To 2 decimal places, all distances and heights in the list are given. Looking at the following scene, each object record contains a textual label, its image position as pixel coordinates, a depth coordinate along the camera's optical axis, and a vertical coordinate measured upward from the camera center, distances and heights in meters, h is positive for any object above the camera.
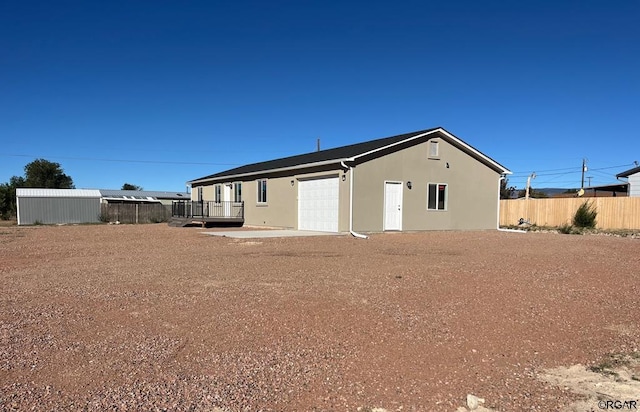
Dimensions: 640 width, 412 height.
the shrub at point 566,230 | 18.71 -1.39
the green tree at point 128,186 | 80.88 +1.73
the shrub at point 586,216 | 21.33 -0.86
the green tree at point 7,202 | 38.94 -0.67
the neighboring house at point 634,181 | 27.98 +1.15
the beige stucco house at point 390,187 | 16.70 +0.41
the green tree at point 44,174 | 60.34 +2.86
